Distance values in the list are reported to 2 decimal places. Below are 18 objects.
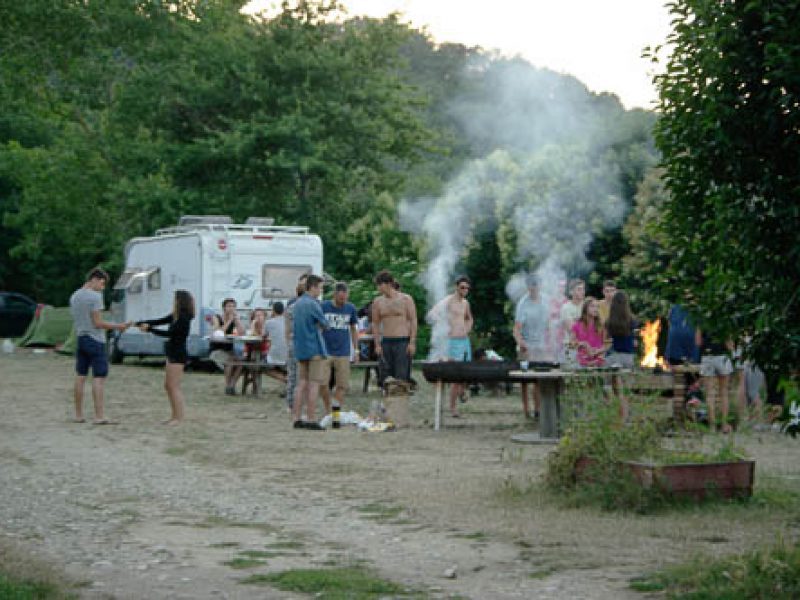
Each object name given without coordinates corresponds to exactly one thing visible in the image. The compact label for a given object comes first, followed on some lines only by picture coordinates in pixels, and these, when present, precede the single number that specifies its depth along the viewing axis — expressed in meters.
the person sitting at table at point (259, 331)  22.59
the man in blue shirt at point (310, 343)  16.86
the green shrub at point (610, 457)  9.97
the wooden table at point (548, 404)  15.42
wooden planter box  9.95
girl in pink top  16.17
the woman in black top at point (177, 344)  17.00
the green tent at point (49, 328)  39.97
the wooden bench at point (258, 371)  21.89
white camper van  27.92
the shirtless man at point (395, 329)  18.27
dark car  46.78
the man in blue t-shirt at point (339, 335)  18.05
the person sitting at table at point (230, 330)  22.77
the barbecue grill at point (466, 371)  16.61
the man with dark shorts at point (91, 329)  17.02
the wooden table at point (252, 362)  22.04
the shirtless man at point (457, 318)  19.00
